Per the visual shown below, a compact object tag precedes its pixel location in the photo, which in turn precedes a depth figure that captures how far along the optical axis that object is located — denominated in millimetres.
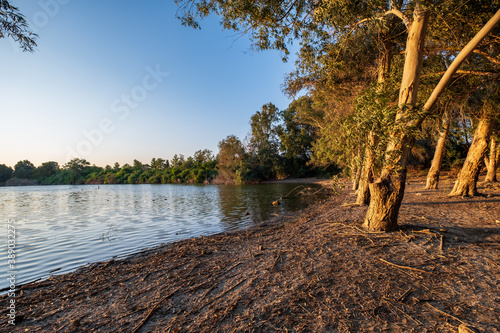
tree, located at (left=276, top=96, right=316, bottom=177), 46250
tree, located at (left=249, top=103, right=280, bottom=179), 49625
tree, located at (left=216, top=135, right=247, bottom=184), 50094
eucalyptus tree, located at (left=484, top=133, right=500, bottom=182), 16406
